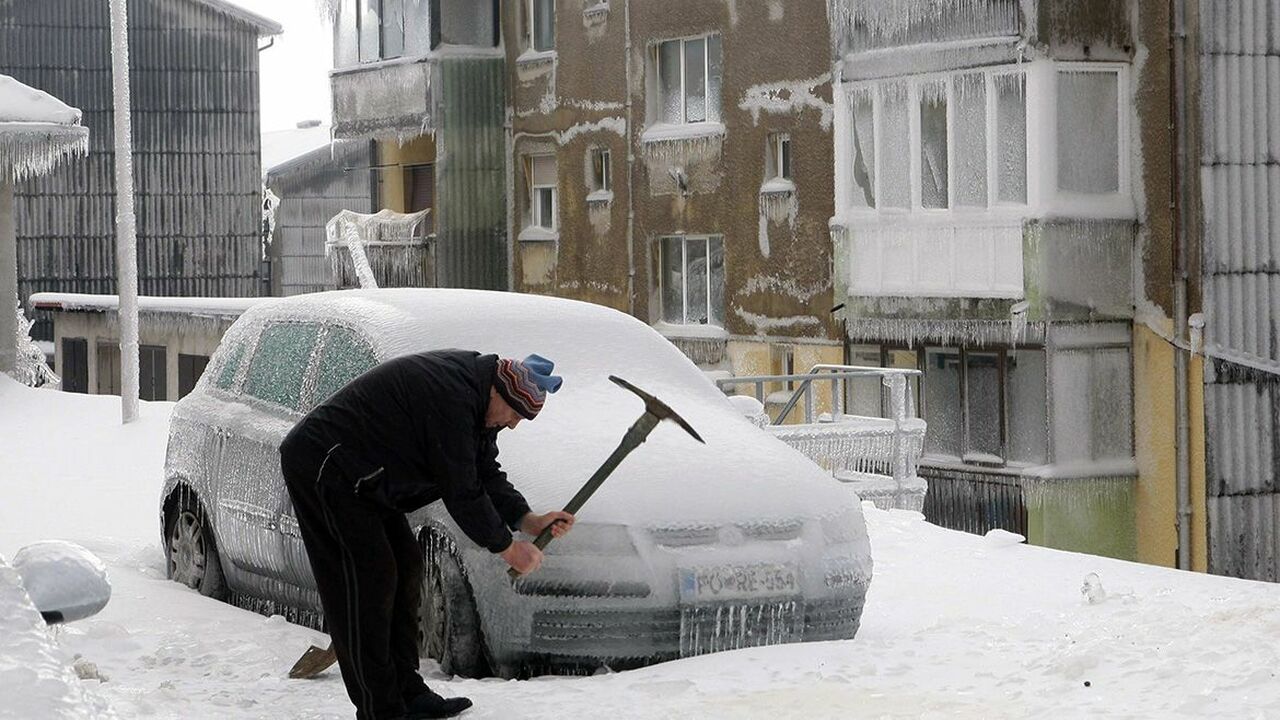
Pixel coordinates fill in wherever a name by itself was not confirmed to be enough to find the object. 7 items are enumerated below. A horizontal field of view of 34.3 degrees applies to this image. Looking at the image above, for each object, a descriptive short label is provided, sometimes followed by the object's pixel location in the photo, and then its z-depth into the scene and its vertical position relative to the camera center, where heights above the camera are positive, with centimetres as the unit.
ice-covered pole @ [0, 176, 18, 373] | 2192 +8
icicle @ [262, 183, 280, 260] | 4850 +147
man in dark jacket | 687 -67
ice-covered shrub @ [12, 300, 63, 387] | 2192 -91
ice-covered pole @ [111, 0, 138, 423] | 1908 +70
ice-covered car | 775 -96
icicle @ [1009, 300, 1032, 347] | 2192 -66
